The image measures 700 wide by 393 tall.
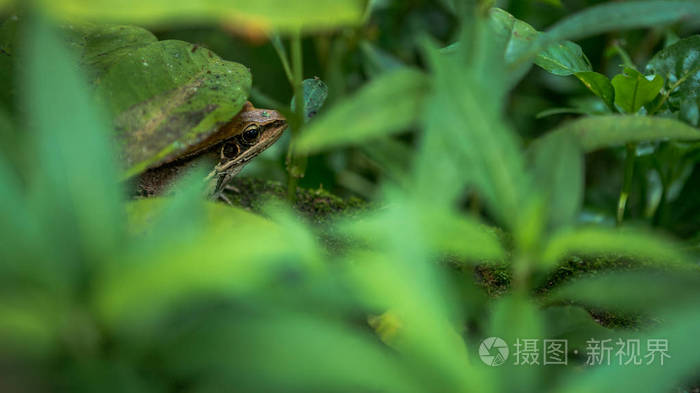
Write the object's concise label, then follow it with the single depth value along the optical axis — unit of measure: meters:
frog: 0.91
